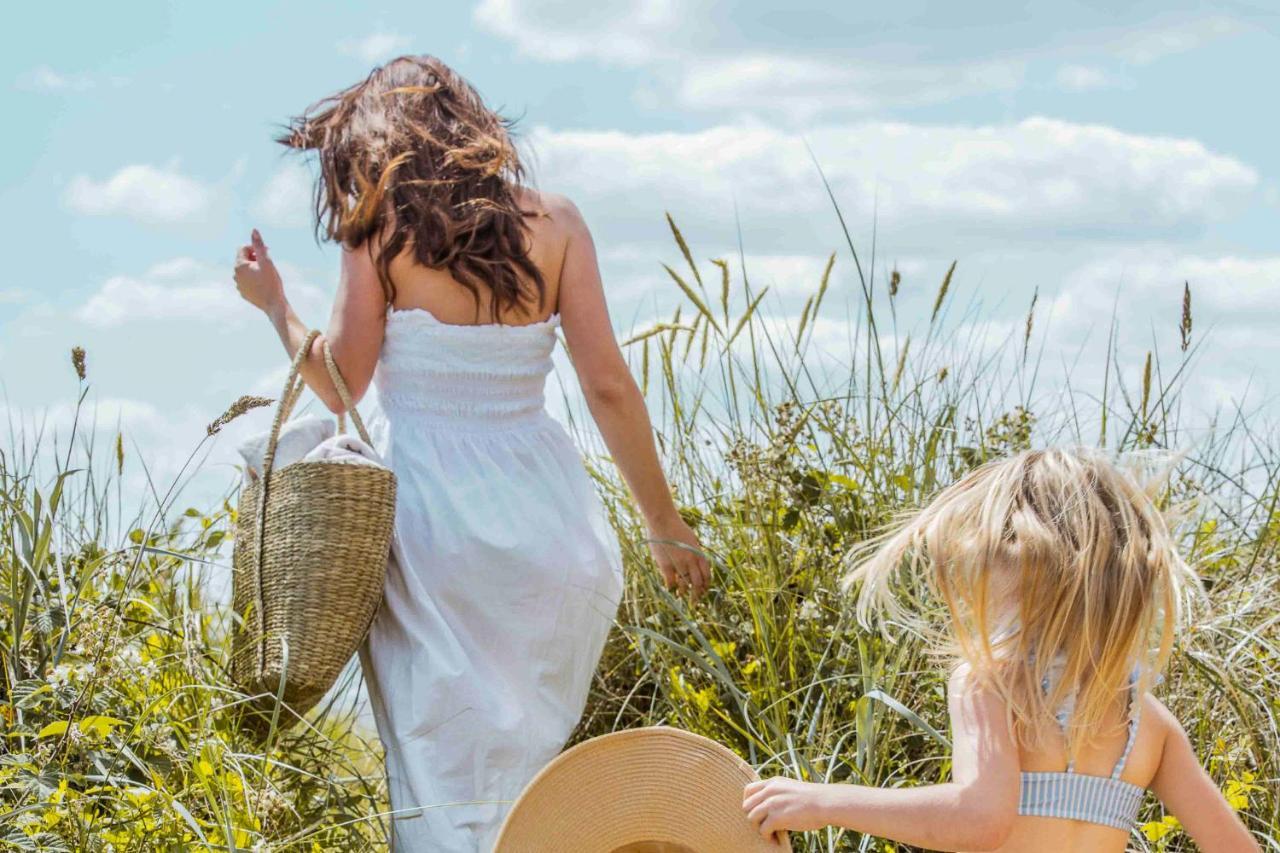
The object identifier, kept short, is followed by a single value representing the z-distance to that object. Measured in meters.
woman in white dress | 3.06
